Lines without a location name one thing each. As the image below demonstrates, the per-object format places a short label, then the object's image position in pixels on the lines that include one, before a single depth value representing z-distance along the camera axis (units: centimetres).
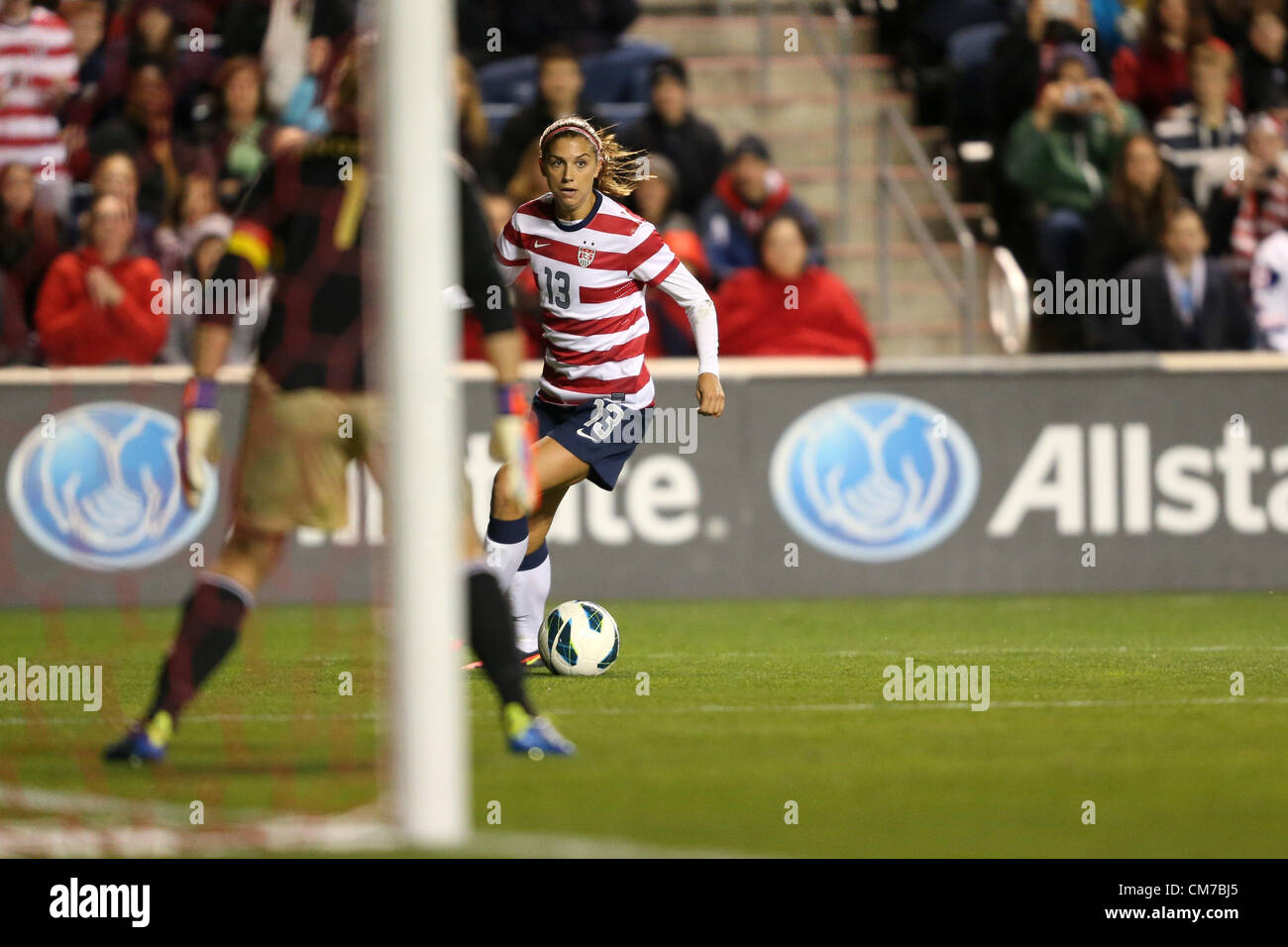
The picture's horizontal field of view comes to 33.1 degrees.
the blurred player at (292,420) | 572
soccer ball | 782
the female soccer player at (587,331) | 767
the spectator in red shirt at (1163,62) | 1375
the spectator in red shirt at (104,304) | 1133
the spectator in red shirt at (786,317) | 1177
